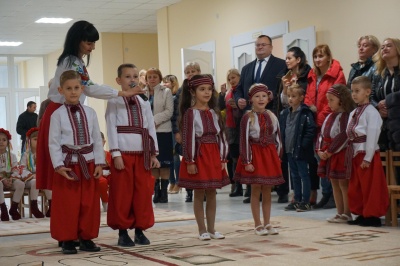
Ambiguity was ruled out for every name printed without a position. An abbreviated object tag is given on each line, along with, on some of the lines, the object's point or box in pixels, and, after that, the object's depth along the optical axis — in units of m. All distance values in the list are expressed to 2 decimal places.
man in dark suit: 7.20
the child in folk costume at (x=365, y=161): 5.16
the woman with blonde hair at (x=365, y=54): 6.03
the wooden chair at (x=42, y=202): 6.98
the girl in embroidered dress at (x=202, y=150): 4.66
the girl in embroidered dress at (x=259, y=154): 4.91
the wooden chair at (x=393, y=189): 5.17
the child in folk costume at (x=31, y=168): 6.95
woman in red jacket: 6.46
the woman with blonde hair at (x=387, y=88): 5.39
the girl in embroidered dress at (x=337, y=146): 5.45
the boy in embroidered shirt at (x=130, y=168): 4.46
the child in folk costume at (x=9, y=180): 6.85
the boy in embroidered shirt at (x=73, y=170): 4.25
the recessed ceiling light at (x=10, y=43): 16.94
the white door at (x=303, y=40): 8.81
